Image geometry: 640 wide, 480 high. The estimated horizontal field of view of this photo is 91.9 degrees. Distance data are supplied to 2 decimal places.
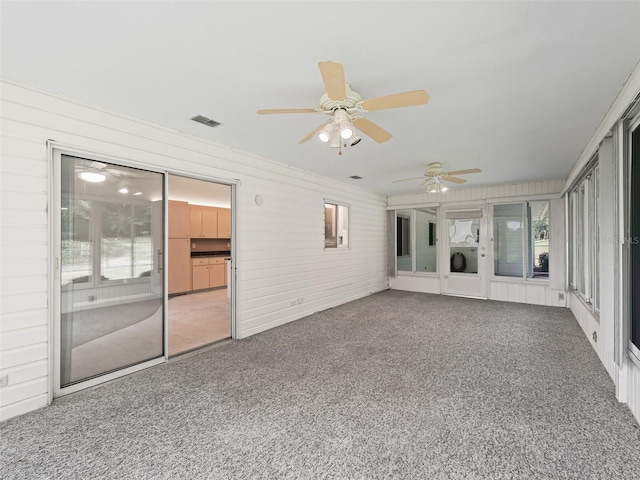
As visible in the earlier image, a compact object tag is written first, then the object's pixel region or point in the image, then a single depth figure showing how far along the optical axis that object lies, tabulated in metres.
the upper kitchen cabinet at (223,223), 8.66
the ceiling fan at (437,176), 4.89
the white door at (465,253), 7.09
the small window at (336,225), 6.24
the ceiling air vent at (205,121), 3.20
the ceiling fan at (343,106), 1.90
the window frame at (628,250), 2.48
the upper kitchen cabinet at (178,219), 7.39
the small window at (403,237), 8.33
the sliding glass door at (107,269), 2.75
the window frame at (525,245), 6.55
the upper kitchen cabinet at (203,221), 8.02
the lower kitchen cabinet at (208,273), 7.89
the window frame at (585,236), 3.88
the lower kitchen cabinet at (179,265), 7.38
